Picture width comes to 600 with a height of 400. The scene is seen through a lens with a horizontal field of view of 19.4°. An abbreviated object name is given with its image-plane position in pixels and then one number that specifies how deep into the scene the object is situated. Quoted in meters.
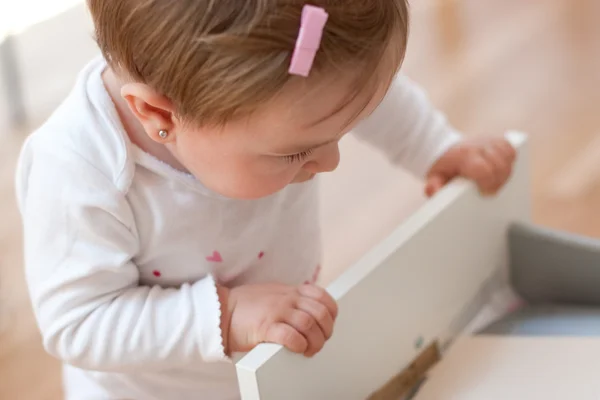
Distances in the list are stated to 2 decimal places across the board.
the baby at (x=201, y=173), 0.83
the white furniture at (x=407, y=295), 0.92
